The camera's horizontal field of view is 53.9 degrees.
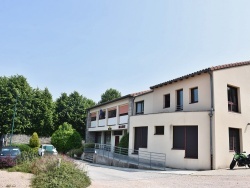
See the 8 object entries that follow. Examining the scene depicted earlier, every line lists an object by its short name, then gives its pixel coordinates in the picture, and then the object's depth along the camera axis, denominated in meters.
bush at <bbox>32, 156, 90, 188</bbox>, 8.27
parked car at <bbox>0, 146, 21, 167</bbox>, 13.54
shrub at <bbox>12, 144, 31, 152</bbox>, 27.98
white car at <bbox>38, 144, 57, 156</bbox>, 28.08
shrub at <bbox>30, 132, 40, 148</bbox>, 32.94
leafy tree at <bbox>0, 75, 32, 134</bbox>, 33.88
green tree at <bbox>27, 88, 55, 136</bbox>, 36.47
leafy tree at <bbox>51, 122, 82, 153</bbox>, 32.16
